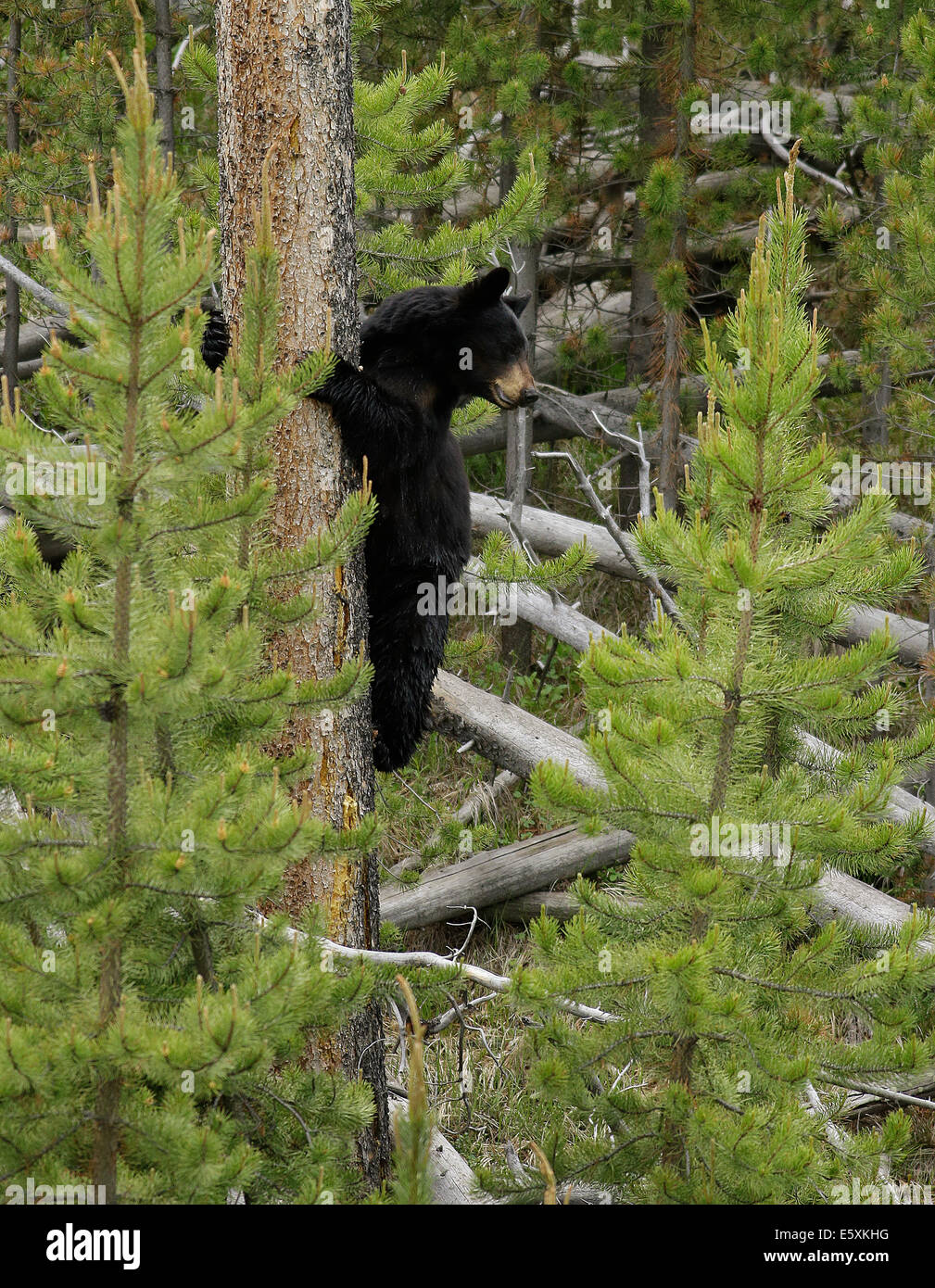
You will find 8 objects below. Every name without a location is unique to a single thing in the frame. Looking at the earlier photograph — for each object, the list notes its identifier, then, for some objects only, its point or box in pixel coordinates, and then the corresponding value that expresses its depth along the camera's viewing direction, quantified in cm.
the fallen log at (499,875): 1303
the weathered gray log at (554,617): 1399
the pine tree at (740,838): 666
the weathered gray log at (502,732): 1280
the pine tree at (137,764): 541
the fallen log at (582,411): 1769
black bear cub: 938
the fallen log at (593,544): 1528
